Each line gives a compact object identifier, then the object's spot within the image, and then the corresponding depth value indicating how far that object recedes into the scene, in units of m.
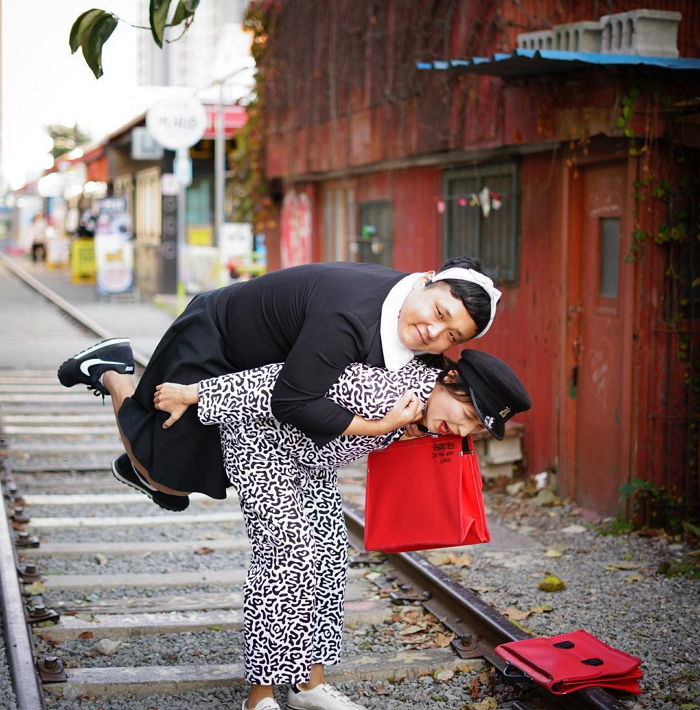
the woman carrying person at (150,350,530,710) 3.67
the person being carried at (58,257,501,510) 3.55
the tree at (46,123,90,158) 65.38
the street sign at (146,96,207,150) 18.17
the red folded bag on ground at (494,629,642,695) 4.19
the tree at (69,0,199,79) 4.01
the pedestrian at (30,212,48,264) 44.72
